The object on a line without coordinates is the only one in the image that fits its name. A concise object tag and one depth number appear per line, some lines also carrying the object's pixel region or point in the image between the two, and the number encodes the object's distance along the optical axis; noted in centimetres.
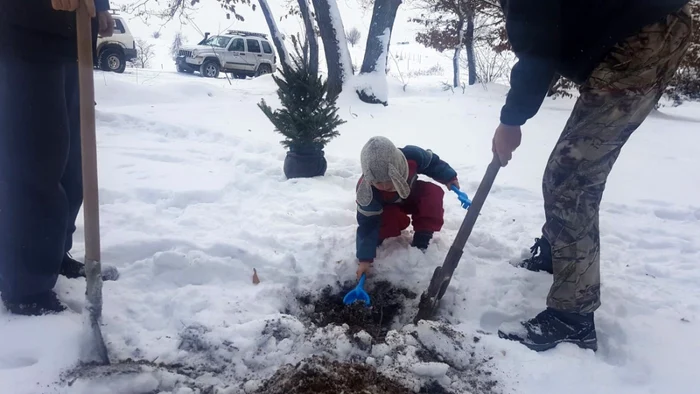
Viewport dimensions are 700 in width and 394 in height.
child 242
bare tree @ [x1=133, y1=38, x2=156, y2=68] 1973
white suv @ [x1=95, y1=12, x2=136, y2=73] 1365
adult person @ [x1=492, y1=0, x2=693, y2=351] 171
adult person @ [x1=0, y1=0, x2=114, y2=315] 171
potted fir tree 390
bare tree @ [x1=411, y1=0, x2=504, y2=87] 1195
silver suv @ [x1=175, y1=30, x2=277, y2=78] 1667
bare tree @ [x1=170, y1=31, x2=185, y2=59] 2460
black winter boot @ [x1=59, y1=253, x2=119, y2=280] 222
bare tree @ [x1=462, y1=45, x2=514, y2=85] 1319
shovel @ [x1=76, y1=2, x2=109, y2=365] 168
